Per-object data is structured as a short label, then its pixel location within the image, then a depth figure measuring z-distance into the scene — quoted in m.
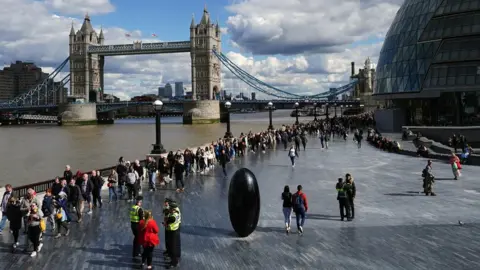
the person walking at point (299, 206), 10.46
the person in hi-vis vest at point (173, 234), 8.55
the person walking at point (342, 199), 11.45
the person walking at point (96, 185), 13.33
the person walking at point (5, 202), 10.77
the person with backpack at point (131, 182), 14.23
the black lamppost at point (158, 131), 20.58
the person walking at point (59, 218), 10.77
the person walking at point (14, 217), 9.87
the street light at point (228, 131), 30.18
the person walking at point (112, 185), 14.23
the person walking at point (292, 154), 21.19
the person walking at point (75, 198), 11.92
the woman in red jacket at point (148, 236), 8.28
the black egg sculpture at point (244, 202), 9.84
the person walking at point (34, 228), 9.35
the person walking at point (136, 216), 9.09
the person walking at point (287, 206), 10.40
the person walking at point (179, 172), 15.92
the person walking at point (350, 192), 11.48
